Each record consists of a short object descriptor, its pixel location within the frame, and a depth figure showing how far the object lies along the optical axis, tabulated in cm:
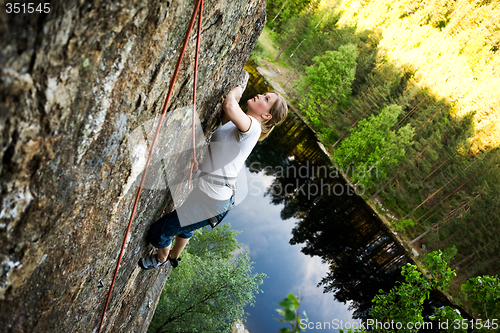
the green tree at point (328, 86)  2844
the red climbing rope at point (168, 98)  213
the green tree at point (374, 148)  2294
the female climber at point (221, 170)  308
